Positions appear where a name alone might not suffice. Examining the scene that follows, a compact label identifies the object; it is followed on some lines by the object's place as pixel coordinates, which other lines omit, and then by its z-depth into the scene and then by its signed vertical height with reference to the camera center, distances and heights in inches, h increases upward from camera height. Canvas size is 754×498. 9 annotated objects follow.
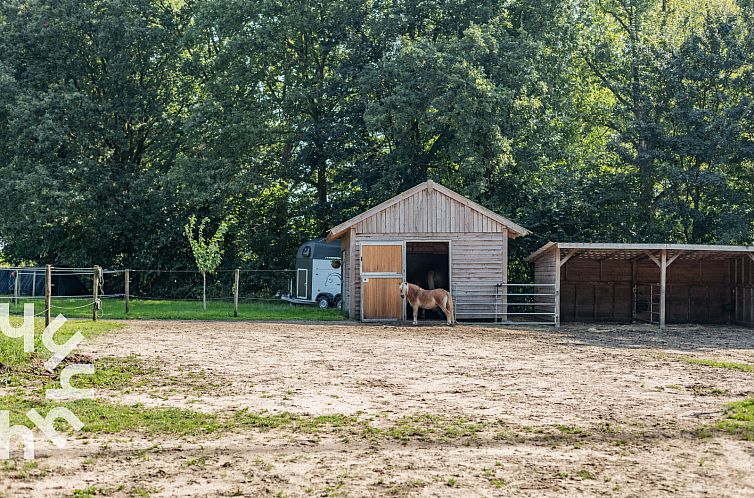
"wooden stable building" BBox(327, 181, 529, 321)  903.1 +36.9
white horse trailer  1099.3 +8.0
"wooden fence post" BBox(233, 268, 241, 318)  927.0 -22.7
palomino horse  861.2 -16.2
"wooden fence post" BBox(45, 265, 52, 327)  602.9 -9.7
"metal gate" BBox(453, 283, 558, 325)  916.0 -24.4
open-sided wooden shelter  983.8 -4.4
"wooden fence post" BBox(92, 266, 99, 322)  789.9 -14.0
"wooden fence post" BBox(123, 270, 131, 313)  909.0 -10.4
